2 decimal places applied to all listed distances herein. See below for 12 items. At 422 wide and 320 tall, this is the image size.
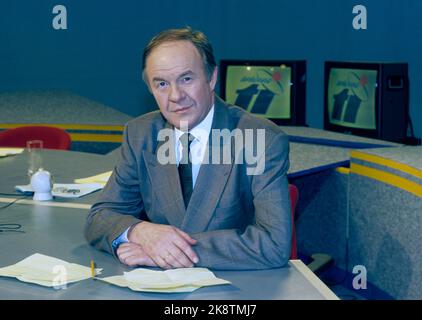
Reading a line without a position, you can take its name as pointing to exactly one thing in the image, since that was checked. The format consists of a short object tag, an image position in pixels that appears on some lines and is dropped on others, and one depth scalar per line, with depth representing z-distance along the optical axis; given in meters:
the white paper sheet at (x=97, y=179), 3.27
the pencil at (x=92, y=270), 2.03
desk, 1.90
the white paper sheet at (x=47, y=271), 1.98
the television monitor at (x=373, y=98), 4.48
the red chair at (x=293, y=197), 2.75
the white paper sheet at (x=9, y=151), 3.89
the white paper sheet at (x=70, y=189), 3.03
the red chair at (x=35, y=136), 4.48
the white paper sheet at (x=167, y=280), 1.89
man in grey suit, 2.16
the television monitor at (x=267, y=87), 4.91
